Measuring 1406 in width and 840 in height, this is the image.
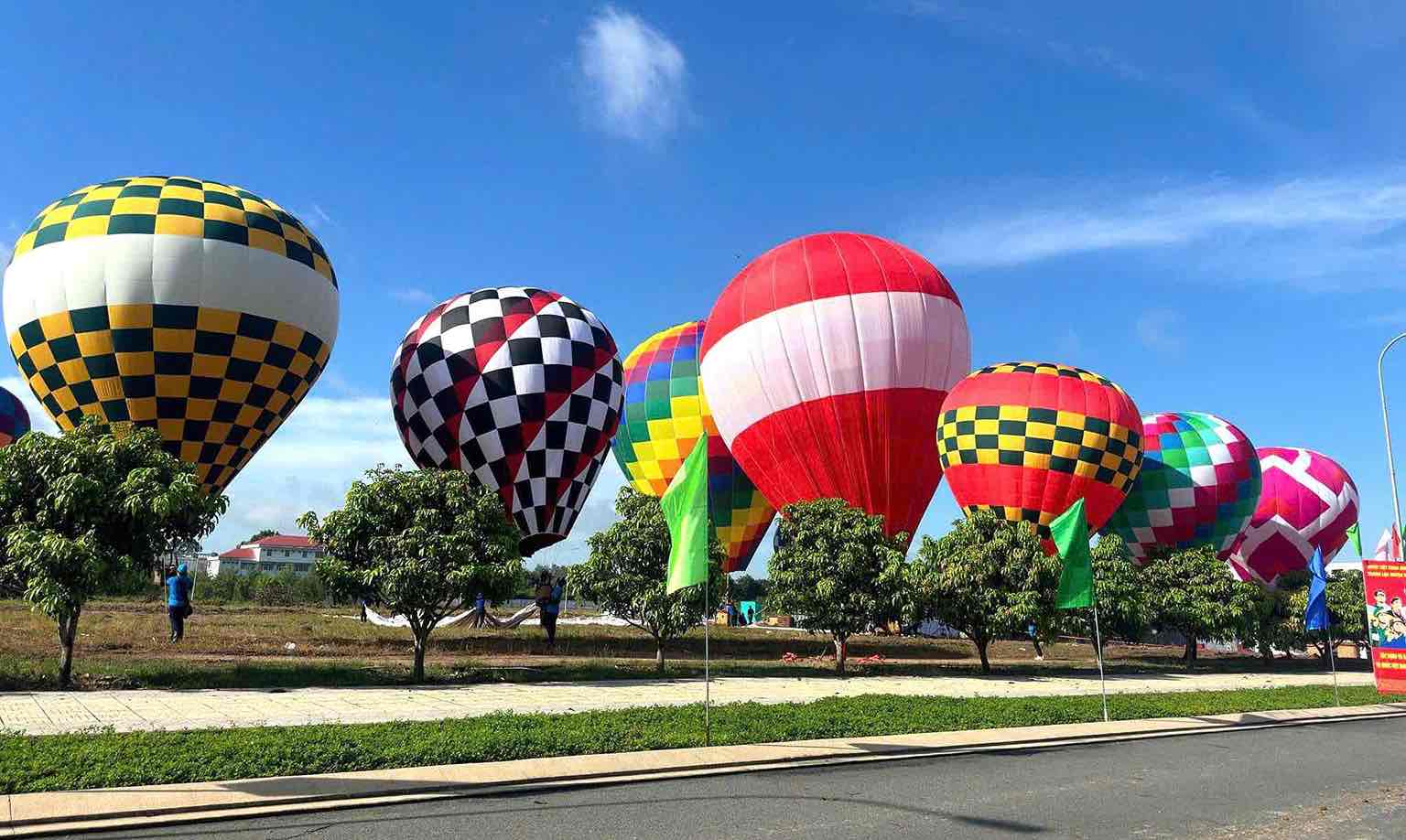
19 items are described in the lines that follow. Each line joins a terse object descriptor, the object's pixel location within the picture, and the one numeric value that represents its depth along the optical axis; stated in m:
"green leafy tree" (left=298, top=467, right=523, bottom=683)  20.48
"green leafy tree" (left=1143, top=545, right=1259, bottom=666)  34.12
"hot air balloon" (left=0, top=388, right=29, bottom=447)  49.09
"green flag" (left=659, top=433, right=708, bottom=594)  13.20
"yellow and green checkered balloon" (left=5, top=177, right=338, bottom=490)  25.50
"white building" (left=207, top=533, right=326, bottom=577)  144.00
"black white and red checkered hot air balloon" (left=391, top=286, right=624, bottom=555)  32.22
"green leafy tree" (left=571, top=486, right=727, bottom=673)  25.22
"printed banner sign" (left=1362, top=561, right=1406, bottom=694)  22.08
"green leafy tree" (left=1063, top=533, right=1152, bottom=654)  29.84
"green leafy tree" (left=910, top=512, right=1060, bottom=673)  27.30
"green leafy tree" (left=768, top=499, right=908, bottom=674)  27.23
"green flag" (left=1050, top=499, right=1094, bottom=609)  17.25
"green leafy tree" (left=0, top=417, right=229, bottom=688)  16.72
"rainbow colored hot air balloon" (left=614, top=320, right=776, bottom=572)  43.88
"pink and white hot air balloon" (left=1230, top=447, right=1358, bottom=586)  49.09
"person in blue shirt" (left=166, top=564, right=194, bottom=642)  22.75
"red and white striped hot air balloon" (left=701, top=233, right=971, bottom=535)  32.44
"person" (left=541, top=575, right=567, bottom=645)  29.33
